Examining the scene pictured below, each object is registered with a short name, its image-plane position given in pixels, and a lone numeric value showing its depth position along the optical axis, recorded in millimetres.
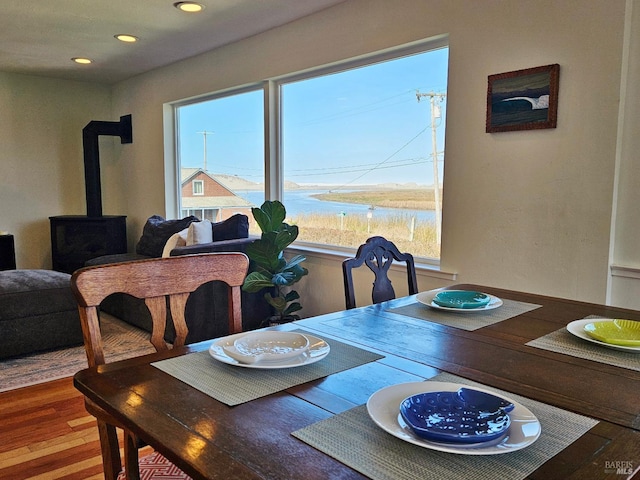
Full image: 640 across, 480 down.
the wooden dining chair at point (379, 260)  2006
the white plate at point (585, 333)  1219
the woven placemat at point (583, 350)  1162
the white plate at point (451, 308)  1594
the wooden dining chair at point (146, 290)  1223
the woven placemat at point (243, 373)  986
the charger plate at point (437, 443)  759
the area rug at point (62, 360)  3002
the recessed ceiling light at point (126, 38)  4066
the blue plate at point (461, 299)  1635
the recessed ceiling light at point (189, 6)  3314
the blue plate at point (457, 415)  784
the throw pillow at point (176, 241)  3944
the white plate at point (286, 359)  1091
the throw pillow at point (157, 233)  4508
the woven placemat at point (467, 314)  1486
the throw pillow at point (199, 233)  3863
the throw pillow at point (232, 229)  4035
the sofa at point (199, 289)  3574
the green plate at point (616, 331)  1231
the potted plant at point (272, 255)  3369
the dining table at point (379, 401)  739
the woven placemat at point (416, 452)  711
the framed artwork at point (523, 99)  2371
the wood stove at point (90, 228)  5488
